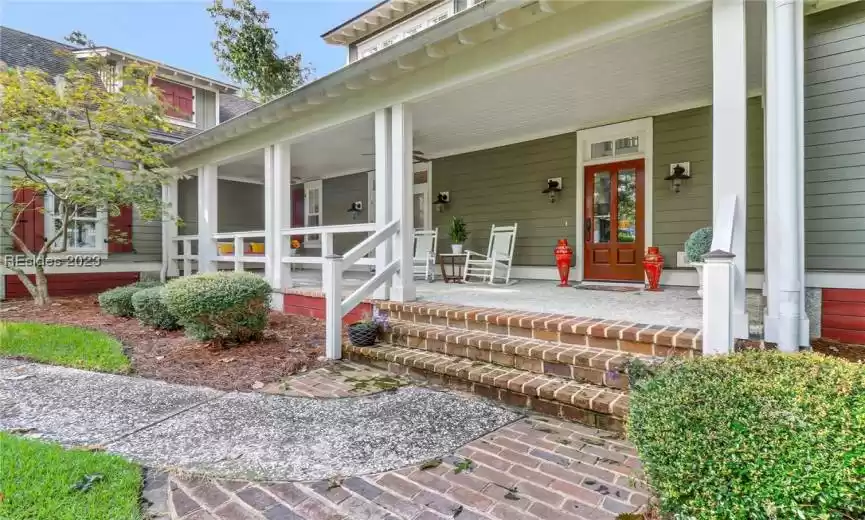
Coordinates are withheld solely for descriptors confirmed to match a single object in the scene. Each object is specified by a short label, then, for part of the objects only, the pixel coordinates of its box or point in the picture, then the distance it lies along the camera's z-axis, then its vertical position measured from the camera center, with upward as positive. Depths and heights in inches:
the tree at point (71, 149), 227.3 +62.3
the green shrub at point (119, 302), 228.7 -22.2
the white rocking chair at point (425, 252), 278.1 +4.6
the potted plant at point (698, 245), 164.9 +4.7
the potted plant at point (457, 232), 282.4 +17.4
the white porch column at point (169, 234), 325.7 +20.0
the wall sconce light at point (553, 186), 253.0 +42.0
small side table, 275.4 -3.4
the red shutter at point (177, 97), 394.9 +152.9
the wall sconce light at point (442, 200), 307.4 +41.9
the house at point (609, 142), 111.9 +55.5
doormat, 212.0 -15.1
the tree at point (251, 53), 519.2 +254.6
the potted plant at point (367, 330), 156.3 -25.8
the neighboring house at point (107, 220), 282.5 +28.5
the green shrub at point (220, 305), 158.7 -16.7
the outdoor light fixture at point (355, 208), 361.6 +43.2
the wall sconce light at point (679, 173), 210.4 +40.8
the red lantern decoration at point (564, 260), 236.1 -1.1
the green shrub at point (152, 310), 200.4 -23.3
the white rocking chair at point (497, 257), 255.0 +0.8
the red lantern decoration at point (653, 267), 206.5 -4.6
